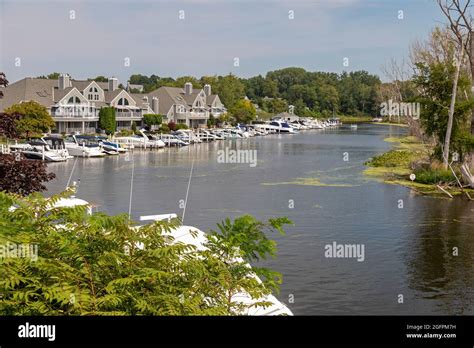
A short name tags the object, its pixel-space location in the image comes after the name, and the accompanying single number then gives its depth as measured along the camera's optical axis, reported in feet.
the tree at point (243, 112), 344.08
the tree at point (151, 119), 256.52
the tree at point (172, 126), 267.59
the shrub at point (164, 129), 256.11
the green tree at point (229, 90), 366.02
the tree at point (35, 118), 186.19
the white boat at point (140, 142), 198.29
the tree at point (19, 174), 52.75
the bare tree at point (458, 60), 108.88
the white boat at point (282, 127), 339.77
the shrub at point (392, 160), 147.62
